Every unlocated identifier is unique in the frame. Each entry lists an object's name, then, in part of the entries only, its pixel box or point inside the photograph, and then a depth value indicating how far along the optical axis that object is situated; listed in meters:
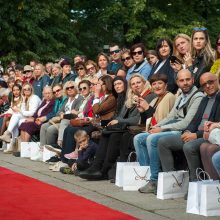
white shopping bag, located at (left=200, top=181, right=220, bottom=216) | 7.40
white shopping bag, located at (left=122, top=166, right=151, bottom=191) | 9.16
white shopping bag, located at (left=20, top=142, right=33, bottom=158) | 13.45
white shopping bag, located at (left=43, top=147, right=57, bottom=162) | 12.56
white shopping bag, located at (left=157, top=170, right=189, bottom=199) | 8.39
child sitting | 10.59
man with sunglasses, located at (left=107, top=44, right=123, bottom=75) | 13.39
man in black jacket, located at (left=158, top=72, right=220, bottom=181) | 8.16
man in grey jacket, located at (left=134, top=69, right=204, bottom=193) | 8.77
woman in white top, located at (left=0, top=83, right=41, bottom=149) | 14.16
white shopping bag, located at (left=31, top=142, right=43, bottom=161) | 13.09
